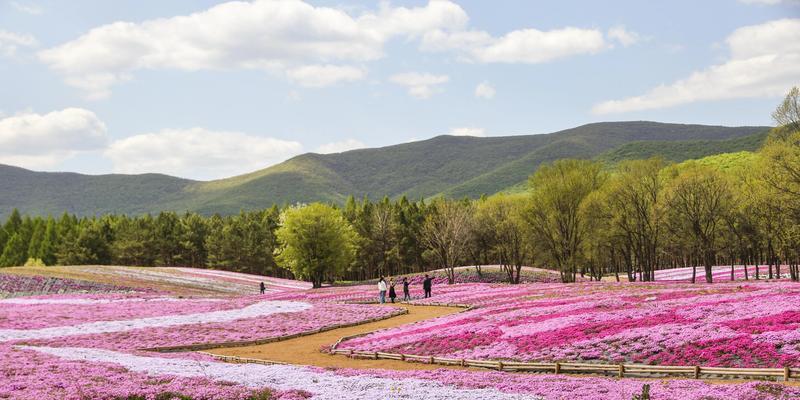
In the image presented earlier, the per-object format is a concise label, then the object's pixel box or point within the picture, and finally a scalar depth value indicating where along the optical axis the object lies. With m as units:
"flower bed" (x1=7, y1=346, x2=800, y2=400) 18.42
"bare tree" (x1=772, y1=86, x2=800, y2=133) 60.28
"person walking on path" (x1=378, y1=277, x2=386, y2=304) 58.91
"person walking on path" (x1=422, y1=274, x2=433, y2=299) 62.22
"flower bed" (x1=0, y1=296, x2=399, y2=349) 38.31
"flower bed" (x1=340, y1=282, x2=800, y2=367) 23.69
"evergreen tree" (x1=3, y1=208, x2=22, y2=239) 164.38
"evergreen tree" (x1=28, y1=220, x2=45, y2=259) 151.12
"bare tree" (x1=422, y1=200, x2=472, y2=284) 97.69
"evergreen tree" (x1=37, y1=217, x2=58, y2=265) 147.50
